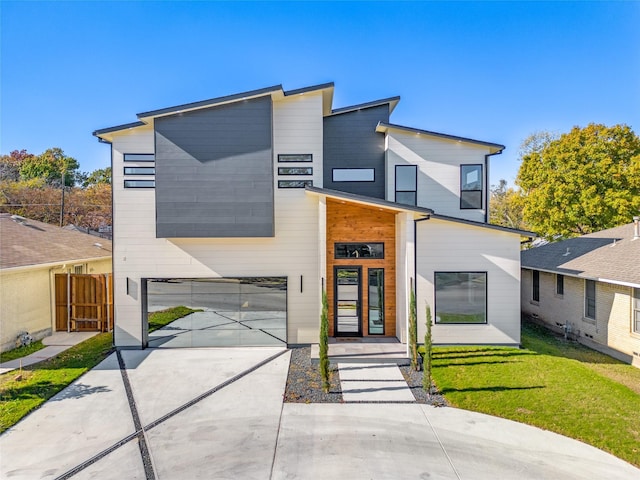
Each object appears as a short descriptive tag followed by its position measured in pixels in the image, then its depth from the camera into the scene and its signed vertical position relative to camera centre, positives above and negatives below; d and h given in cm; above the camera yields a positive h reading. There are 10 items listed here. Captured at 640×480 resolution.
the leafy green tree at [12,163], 3628 +863
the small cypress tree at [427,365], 689 -260
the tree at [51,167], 3800 +845
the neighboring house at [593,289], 892 -161
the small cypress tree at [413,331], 770 -213
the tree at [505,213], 3572 +284
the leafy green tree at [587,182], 1706 +295
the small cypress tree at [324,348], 704 -233
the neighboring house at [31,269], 953 -98
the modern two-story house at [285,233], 923 +15
